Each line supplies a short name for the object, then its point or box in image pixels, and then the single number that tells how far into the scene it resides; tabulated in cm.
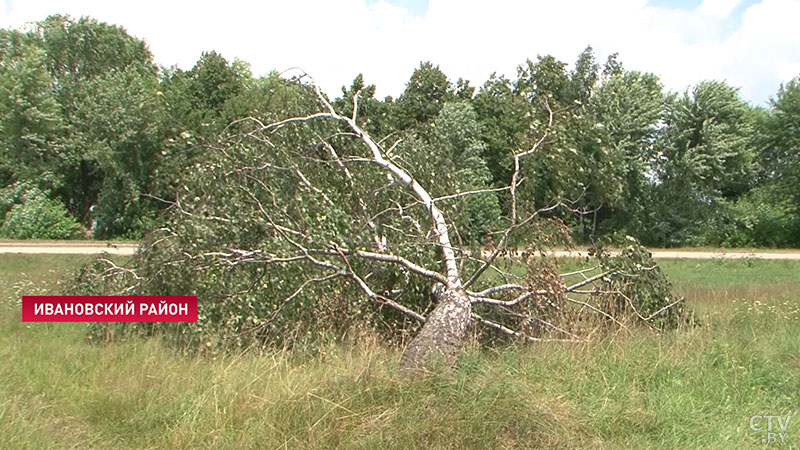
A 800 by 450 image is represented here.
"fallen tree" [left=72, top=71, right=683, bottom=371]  575
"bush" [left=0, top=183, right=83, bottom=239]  2431
